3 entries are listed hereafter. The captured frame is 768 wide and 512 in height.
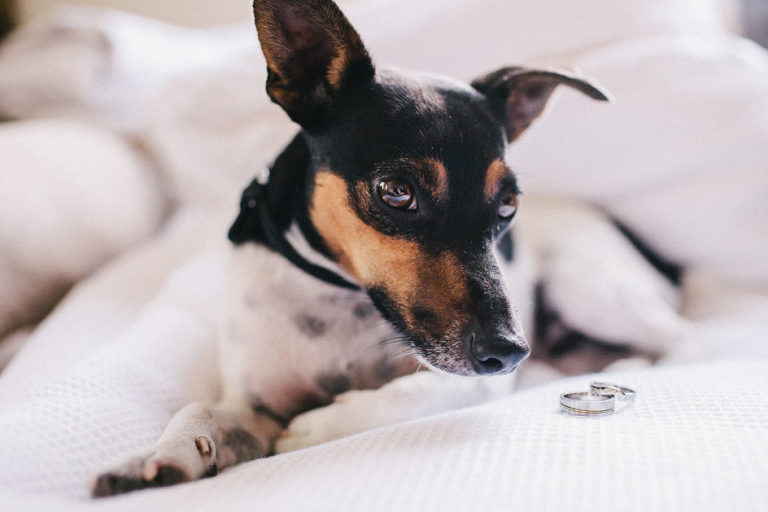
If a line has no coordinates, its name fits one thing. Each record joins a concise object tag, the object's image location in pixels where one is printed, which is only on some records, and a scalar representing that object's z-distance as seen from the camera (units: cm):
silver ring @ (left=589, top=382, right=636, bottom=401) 34
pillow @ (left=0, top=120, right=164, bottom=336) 54
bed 29
